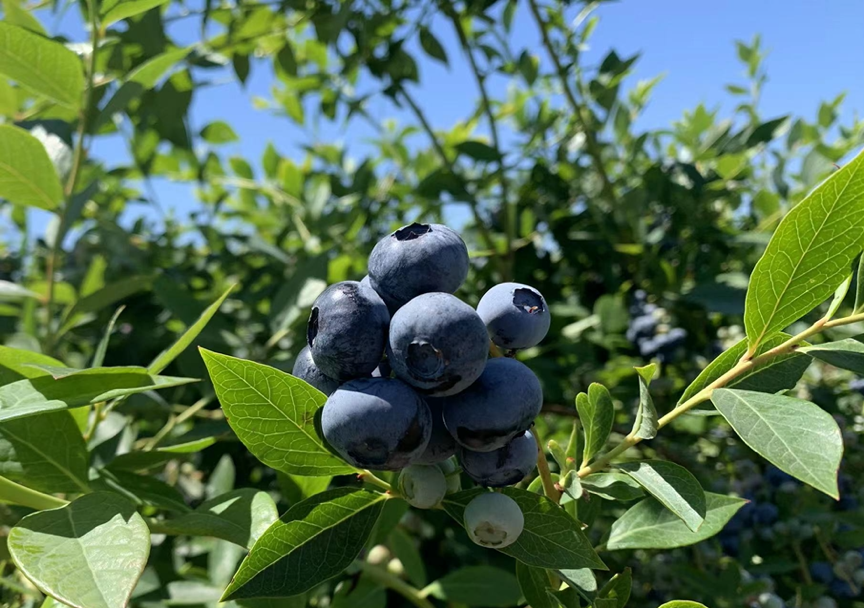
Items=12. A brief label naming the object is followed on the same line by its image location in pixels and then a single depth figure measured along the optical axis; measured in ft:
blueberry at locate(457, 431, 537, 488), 0.38
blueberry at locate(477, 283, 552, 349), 0.40
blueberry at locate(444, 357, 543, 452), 0.36
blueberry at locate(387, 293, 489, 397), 0.34
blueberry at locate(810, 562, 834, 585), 0.71
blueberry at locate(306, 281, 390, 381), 0.36
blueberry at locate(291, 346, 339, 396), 0.41
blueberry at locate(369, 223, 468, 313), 0.39
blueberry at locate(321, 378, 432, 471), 0.35
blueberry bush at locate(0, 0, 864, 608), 0.37
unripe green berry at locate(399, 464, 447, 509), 0.39
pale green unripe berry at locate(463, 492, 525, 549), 0.37
